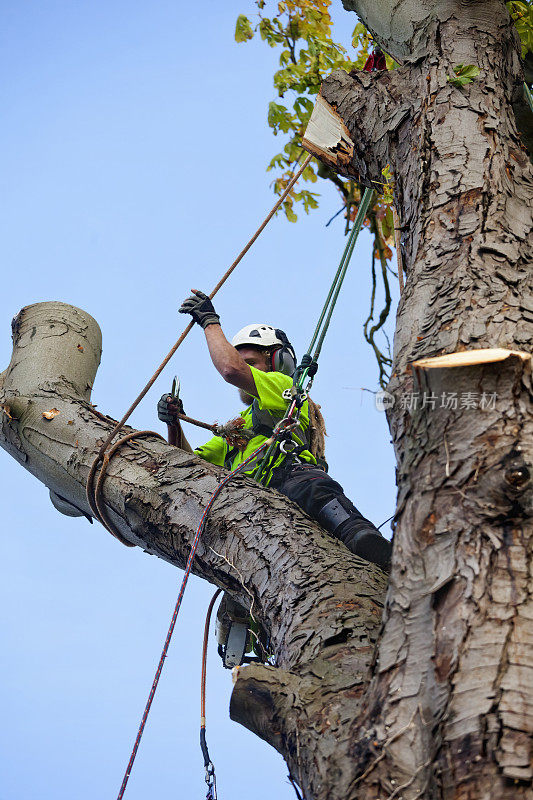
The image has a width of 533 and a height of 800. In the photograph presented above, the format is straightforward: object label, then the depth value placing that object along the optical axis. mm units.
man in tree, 6426
